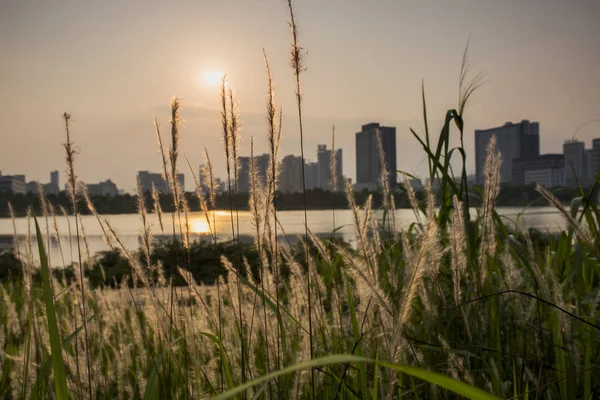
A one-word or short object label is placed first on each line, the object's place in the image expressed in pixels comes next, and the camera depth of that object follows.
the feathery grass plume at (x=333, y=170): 2.24
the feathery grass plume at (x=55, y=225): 1.93
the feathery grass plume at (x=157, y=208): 1.92
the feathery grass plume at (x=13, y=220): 2.10
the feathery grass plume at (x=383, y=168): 1.61
